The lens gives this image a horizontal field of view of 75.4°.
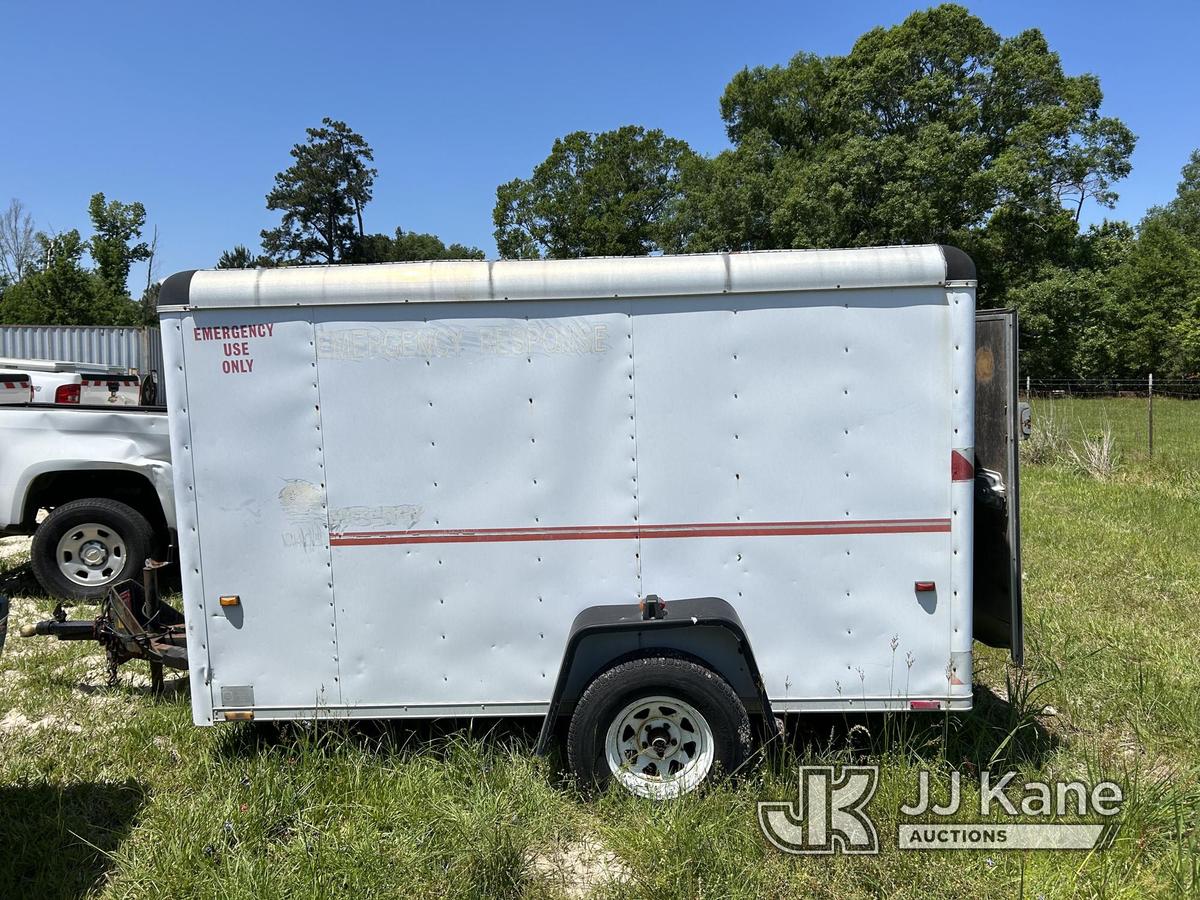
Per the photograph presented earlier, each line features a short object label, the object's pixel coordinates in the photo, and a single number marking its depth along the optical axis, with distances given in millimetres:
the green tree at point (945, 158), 30422
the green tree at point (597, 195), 46875
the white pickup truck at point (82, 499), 6340
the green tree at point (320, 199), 62781
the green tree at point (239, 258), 62094
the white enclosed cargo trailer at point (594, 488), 3326
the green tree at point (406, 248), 66562
